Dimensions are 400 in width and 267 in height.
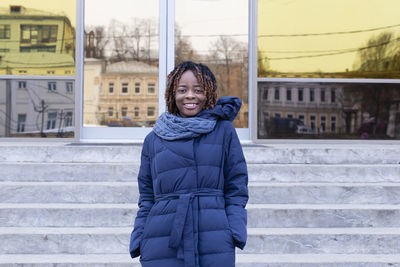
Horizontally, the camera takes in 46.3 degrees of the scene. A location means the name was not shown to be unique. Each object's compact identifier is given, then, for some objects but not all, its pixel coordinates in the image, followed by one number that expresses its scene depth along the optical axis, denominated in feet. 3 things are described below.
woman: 6.72
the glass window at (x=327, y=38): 22.53
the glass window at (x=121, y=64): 22.84
